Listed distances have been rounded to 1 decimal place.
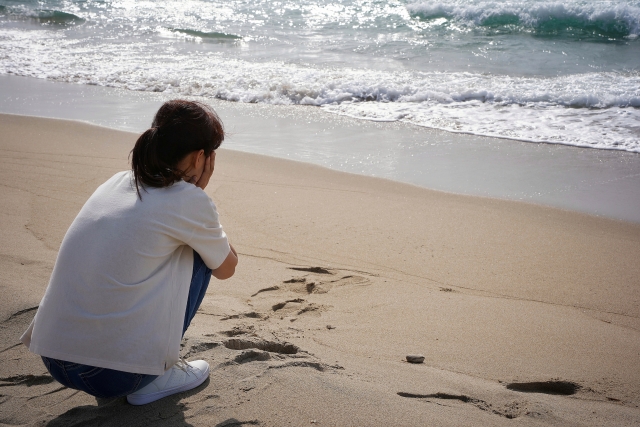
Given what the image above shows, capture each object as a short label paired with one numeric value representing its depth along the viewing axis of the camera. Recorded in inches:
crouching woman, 70.4
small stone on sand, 103.7
